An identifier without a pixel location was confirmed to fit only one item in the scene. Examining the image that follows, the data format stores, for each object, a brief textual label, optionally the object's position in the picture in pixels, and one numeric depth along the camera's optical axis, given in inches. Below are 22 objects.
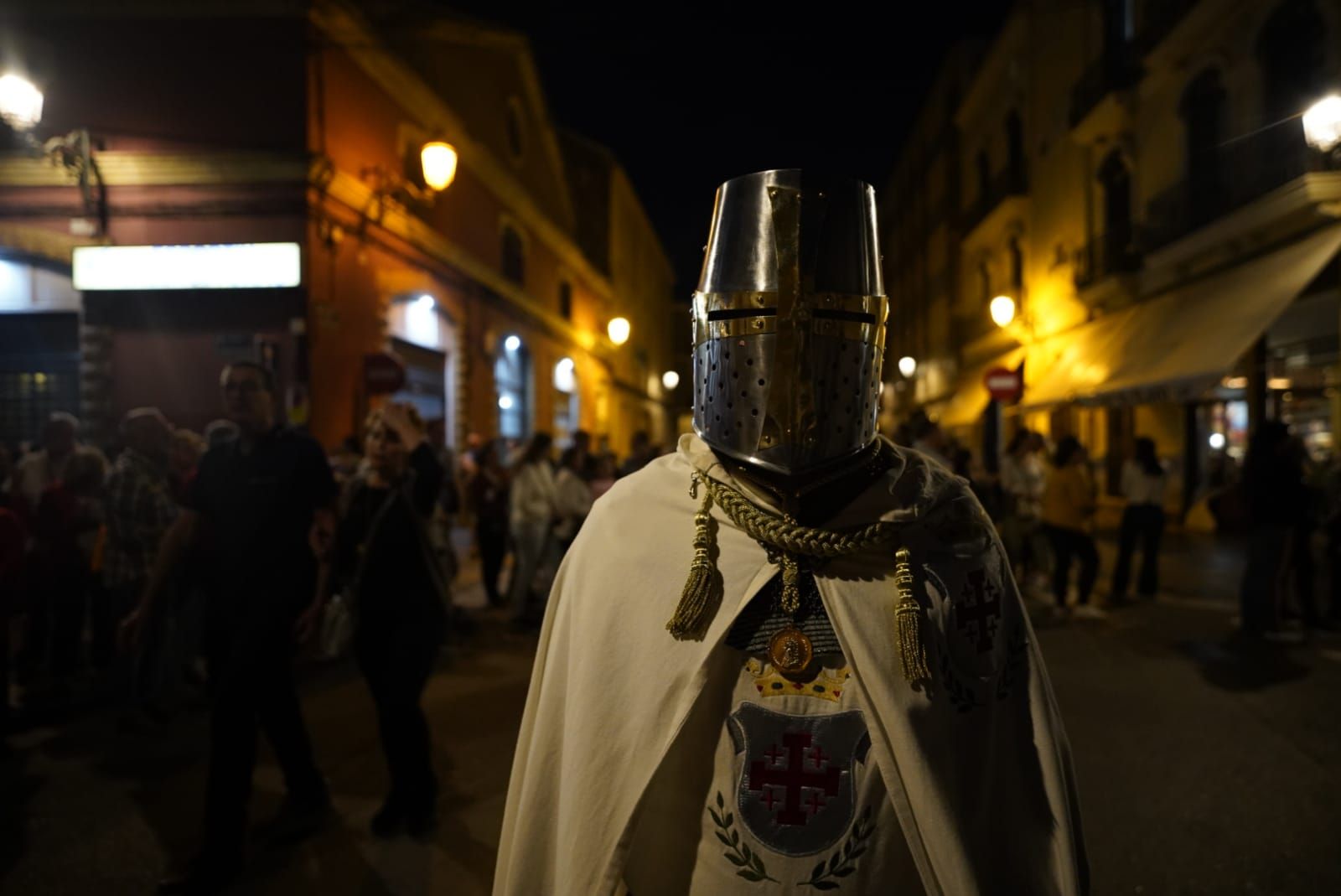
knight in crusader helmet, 58.2
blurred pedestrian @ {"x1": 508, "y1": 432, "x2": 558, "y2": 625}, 314.0
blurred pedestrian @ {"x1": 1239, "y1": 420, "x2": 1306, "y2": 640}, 271.4
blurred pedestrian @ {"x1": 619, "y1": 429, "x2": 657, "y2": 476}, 342.6
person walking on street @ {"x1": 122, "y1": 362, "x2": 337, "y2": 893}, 130.1
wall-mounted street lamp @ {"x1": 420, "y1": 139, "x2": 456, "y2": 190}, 415.8
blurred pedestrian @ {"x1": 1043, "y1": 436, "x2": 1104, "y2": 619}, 309.1
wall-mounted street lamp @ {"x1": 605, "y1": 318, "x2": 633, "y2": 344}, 710.5
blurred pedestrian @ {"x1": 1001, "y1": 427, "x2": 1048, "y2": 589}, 356.5
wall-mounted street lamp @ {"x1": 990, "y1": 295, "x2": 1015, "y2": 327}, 625.6
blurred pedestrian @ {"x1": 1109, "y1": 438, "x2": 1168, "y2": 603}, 335.9
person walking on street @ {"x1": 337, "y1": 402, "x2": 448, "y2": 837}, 144.9
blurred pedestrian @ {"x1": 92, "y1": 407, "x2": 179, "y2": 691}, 215.5
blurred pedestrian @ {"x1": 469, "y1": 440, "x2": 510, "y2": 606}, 335.3
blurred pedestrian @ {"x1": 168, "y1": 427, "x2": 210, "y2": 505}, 241.8
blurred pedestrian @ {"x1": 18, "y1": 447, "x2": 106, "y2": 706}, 246.4
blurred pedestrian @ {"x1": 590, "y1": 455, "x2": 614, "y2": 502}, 363.9
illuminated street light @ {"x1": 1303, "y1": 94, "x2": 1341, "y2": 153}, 332.5
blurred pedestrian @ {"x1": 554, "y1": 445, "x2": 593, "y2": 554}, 320.2
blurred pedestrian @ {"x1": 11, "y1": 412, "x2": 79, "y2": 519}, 257.6
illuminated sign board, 423.2
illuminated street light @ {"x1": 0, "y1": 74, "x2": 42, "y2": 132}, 323.6
